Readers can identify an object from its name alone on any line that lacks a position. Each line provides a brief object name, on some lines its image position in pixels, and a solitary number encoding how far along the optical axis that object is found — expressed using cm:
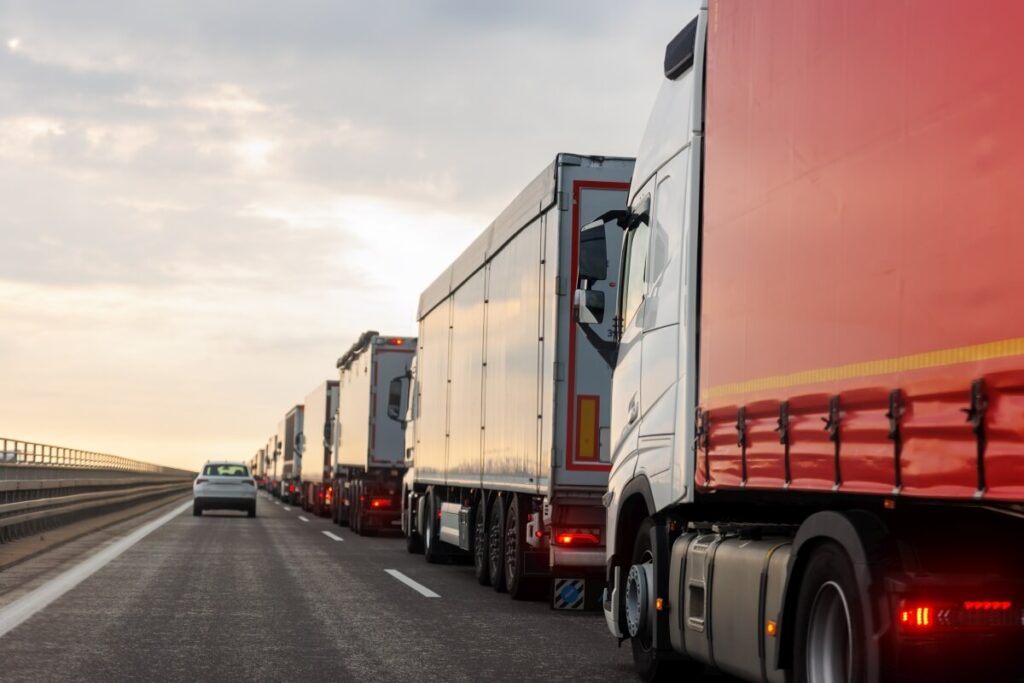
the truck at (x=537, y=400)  1381
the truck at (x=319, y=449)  4506
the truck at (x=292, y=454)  6064
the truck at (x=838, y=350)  489
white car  4125
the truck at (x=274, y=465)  8331
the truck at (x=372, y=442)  3100
